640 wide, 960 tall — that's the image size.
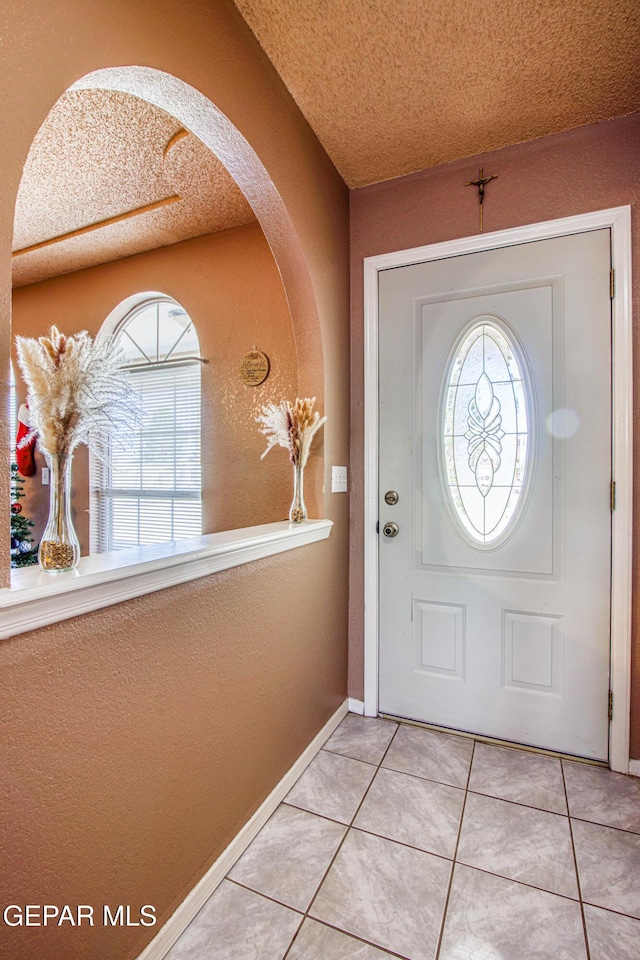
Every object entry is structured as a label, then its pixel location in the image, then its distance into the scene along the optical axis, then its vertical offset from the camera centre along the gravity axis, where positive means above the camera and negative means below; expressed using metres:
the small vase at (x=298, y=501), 1.86 -0.12
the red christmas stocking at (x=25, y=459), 3.22 +0.10
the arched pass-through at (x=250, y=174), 1.13 +1.01
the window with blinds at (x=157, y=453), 2.82 +0.13
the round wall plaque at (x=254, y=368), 2.42 +0.58
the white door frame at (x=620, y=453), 1.76 +0.08
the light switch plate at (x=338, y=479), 2.08 -0.03
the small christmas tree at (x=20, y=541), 2.68 -0.42
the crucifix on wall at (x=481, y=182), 1.96 +1.30
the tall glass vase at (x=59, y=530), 0.93 -0.12
